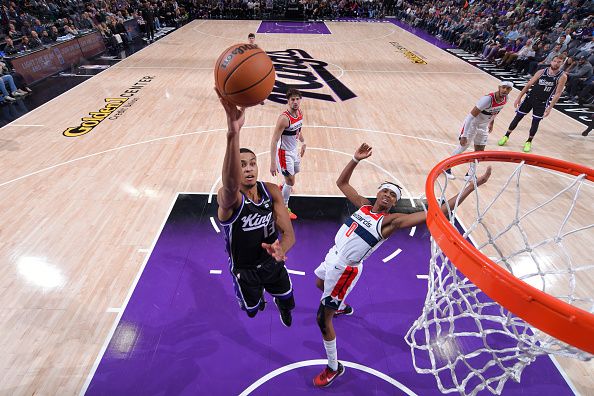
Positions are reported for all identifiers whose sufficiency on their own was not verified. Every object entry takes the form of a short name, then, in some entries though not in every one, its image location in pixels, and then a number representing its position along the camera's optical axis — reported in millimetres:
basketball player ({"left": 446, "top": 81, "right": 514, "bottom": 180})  5432
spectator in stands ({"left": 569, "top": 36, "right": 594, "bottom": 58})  11080
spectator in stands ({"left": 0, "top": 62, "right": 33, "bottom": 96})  9309
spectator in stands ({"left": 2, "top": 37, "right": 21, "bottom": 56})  10172
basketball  2205
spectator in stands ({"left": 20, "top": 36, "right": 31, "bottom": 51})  10664
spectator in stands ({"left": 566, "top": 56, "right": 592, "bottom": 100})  10289
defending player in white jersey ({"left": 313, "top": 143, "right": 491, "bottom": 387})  2910
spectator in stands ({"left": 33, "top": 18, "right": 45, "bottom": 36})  12539
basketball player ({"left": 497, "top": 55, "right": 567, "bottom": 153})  6645
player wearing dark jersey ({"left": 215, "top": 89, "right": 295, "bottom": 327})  2416
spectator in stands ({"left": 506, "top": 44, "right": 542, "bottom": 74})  12742
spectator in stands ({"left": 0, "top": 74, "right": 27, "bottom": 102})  9091
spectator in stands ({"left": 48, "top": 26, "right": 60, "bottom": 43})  12063
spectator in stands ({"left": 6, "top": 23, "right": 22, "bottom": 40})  11629
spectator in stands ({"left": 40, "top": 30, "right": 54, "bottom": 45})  11741
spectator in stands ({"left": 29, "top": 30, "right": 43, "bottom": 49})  11045
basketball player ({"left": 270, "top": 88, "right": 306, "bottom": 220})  4602
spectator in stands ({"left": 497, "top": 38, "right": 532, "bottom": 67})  13448
